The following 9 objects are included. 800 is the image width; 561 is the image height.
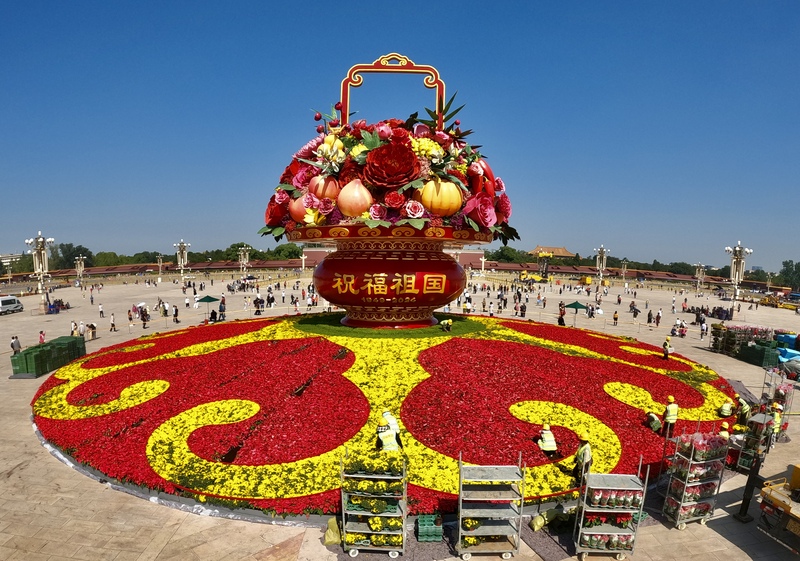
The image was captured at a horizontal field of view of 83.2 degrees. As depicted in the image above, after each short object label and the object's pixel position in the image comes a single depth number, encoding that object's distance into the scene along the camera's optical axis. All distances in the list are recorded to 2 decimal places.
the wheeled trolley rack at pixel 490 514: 7.76
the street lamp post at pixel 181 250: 80.67
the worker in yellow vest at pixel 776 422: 12.24
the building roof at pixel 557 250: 145.75
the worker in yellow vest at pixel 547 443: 9.91
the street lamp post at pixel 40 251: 51.56
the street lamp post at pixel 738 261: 62.78
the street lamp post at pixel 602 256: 81.69
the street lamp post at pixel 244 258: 81.44
